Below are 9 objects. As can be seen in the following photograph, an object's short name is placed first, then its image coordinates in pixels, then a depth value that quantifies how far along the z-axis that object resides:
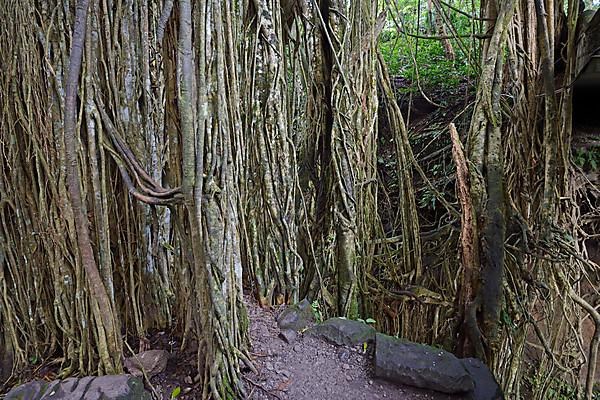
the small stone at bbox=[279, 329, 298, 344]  2.13
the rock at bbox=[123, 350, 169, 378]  1.68
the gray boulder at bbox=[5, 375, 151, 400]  1.44
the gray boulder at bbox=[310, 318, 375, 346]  2.18
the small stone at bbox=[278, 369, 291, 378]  1.90
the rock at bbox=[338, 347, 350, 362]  2.10
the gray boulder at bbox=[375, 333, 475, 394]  1.93
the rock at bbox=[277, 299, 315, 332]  2.24
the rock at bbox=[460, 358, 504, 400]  1.92
